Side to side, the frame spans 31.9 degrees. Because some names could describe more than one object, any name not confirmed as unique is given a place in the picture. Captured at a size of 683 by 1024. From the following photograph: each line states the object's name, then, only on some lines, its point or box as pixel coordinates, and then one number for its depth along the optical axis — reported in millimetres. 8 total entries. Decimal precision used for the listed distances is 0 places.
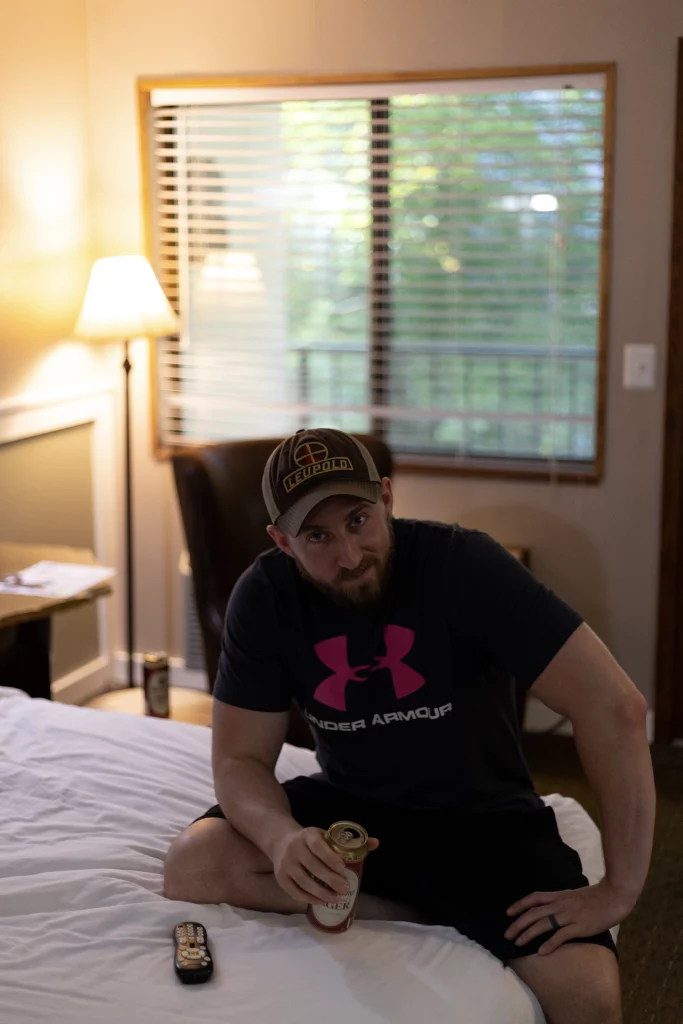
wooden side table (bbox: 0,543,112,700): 2555
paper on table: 2650
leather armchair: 3023
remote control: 1521
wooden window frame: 3332
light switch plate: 3383
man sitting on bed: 1683
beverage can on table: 3262
